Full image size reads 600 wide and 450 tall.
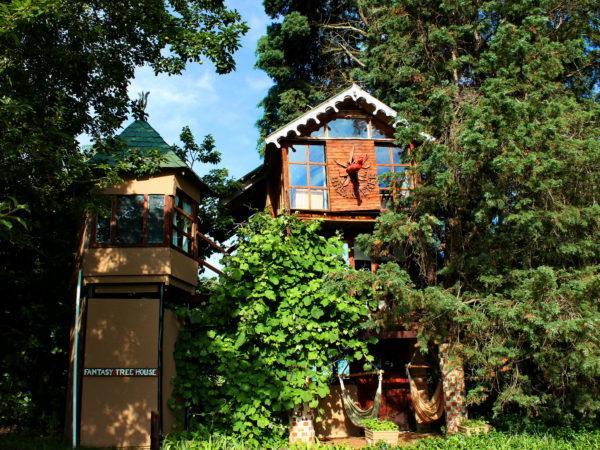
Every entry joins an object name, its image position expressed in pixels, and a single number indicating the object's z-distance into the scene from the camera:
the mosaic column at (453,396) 12.37
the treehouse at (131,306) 12.28
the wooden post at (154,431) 8.46
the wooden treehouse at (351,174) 14.70
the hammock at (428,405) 12.99
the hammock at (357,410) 12.65
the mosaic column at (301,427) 12.27
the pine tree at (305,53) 22.09
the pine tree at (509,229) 10.32
